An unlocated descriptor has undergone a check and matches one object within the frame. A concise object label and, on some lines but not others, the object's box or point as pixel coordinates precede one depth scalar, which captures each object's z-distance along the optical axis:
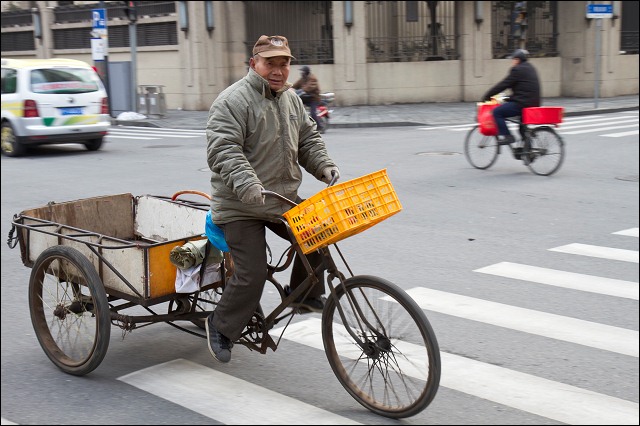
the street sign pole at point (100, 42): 24.94
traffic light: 24.11
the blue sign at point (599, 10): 23.50
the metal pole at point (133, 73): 24.95
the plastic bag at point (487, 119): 12.74
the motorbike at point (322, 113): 19.33
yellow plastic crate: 3.83
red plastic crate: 12.15
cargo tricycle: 3.95
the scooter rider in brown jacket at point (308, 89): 19.04
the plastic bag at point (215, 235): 4.51
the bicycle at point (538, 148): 12.40
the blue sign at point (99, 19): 24.89
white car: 15.62
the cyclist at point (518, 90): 12.51
